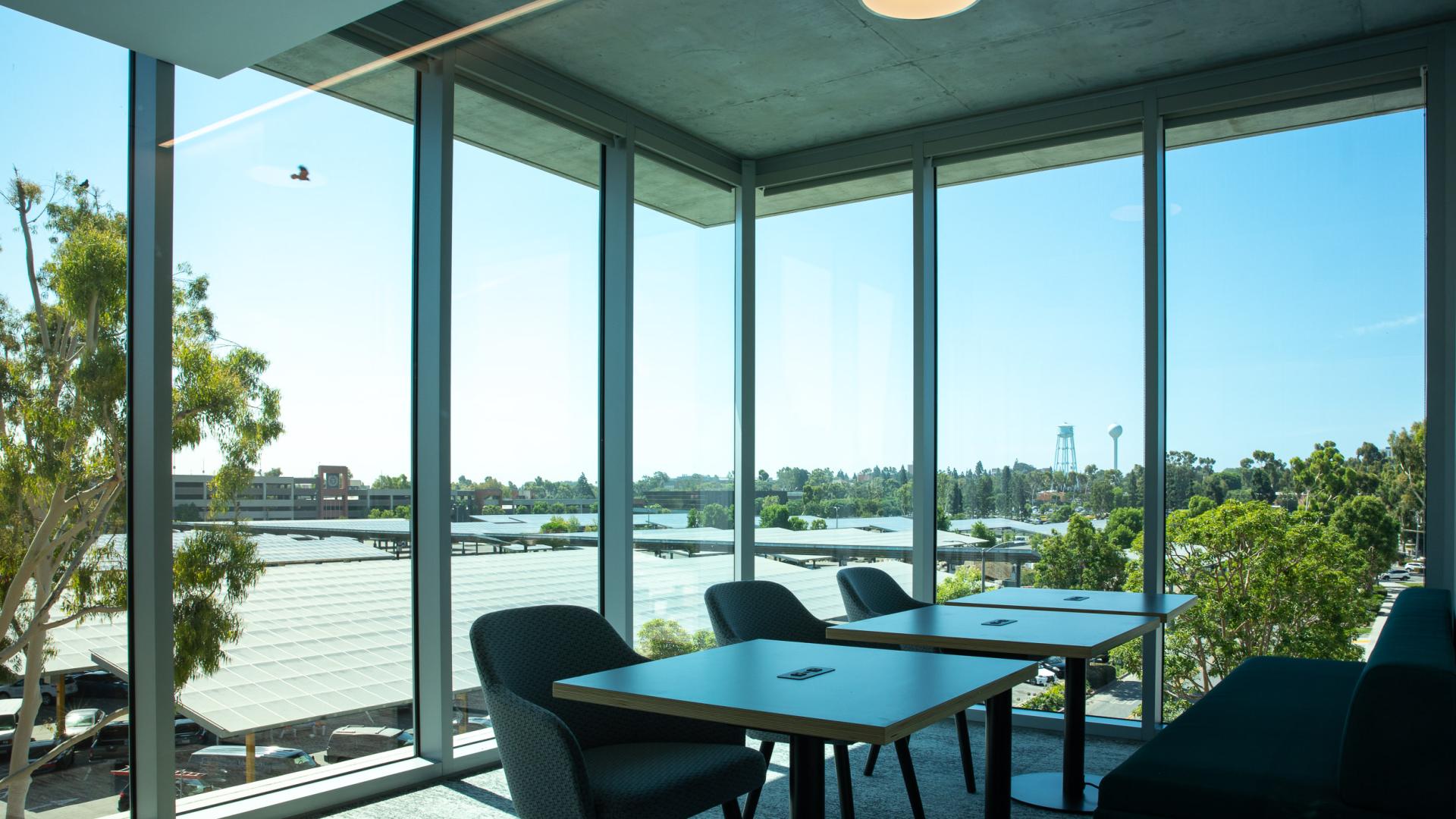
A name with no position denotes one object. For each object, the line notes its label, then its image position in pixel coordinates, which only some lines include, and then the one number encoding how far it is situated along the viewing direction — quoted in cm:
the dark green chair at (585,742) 265
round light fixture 374
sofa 220
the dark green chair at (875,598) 460
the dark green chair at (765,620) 393
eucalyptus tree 346
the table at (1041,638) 345
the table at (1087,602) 434
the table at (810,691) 220
